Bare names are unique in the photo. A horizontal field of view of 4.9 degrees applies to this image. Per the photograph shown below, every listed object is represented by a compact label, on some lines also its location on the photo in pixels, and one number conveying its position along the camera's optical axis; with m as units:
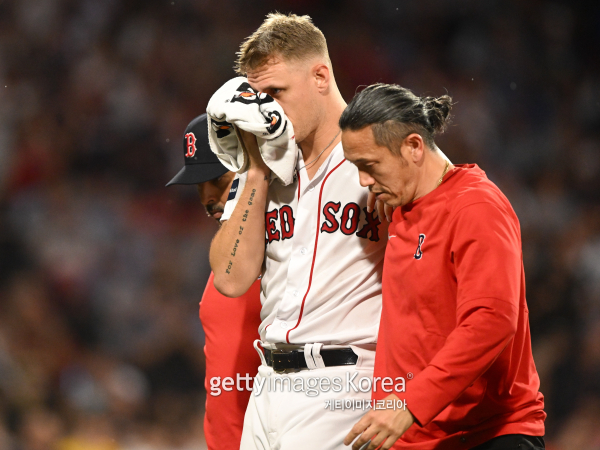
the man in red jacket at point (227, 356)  16.01
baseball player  15.66
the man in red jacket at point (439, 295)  15.32
